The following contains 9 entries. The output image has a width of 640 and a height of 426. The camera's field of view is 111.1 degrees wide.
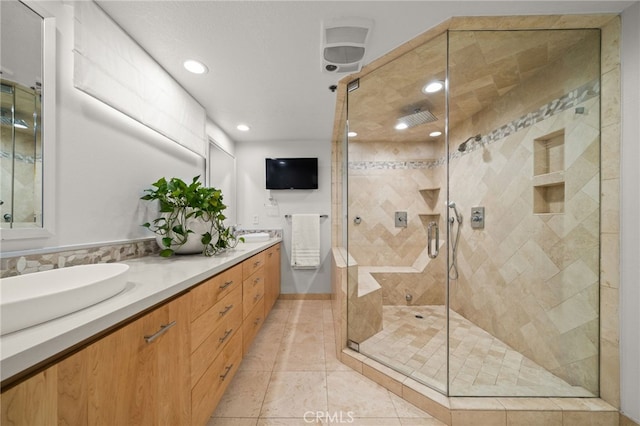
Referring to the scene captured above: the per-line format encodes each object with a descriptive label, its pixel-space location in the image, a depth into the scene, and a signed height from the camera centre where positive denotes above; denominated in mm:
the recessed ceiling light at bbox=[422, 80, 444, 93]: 1614 +965
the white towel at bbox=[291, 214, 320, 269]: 2885 -376
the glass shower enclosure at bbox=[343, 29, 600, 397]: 1303 -13
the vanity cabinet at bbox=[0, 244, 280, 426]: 452 -469
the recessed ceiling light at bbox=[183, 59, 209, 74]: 1470 +994
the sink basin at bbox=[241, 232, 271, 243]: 2557 -316
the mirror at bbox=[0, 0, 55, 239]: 807 +352
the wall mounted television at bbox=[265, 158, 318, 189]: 2938 +517
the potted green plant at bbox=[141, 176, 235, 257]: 1364 -43
